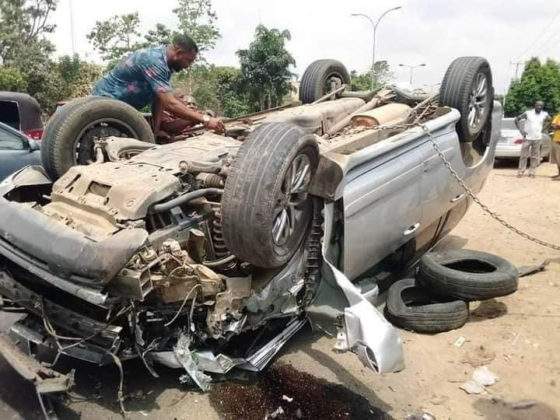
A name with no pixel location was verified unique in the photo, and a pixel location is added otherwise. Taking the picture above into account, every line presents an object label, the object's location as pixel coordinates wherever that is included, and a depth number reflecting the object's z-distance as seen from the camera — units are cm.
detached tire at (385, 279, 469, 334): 424
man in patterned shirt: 490
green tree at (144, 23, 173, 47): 2166
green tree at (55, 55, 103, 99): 2509
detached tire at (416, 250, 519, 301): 425
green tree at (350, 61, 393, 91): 3588
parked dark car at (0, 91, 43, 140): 888
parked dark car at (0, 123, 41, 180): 675
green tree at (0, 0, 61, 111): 2473
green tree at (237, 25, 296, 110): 2112
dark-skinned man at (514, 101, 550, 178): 1214
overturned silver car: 301
